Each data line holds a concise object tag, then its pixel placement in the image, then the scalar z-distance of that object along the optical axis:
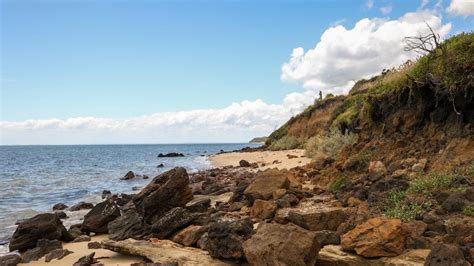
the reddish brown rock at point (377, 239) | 6.16
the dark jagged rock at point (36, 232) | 9.51
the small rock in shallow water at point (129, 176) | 28.63
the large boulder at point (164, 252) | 6.84
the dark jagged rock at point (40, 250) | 8.61
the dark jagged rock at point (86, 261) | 7.43
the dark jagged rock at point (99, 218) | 10.65
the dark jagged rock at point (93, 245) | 8.84
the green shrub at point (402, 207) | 7.51
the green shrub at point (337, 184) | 11.12
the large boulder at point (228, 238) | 6.75
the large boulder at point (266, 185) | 10.66
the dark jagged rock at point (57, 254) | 8.38
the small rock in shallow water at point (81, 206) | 15.23
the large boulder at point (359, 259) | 5.86
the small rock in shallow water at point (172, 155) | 68.69
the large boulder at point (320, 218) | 7.64
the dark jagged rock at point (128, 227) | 9.03
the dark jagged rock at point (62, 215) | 13.45
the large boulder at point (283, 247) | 5.88
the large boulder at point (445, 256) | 5.14
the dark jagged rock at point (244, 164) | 26.41
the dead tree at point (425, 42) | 10.65
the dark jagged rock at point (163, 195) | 9.99
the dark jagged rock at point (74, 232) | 10.27
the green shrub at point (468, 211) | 7.01
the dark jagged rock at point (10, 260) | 8.07
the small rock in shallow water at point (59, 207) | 15.59
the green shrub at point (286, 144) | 37.75
